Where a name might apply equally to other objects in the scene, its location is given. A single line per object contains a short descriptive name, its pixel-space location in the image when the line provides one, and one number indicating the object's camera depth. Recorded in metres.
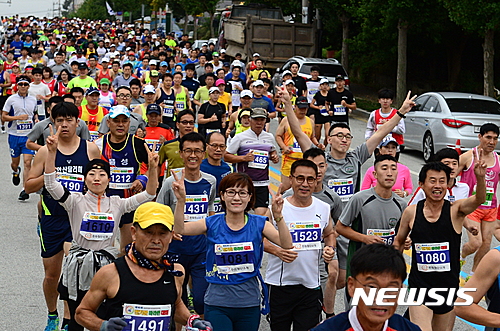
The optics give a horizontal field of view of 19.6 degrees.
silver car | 29.48
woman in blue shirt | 9.87
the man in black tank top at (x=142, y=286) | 8.00
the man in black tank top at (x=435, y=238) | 10.68
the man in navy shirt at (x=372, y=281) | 5.84
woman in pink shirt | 14.14
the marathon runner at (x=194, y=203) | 12.17
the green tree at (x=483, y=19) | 36.17
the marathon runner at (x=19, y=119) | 23.79
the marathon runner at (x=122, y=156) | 14.19
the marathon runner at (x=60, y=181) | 12.55
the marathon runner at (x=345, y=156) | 14.39
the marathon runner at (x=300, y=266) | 10.95
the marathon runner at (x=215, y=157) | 14.45
